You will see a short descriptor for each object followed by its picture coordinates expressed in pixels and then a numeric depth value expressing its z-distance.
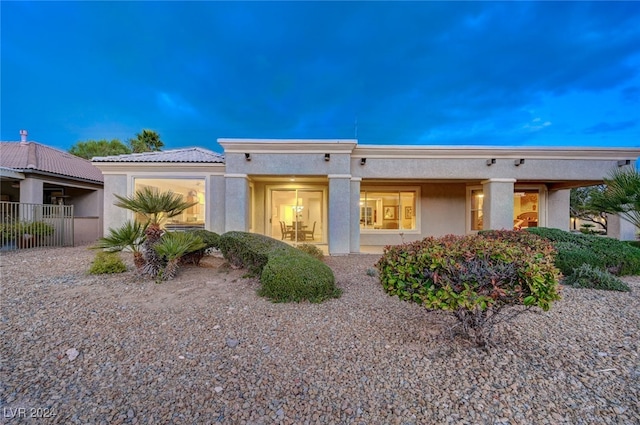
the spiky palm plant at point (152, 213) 5.83
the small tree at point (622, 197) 5.90
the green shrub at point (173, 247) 5.57
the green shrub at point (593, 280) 5.17
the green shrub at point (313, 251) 8.31
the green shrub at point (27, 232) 9.49
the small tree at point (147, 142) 27.33
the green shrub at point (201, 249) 7.01
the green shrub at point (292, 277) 4.55
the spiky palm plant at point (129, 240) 5.50
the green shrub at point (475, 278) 2.51
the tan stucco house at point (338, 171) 9.23
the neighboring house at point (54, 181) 11.45
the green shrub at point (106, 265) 6.21
